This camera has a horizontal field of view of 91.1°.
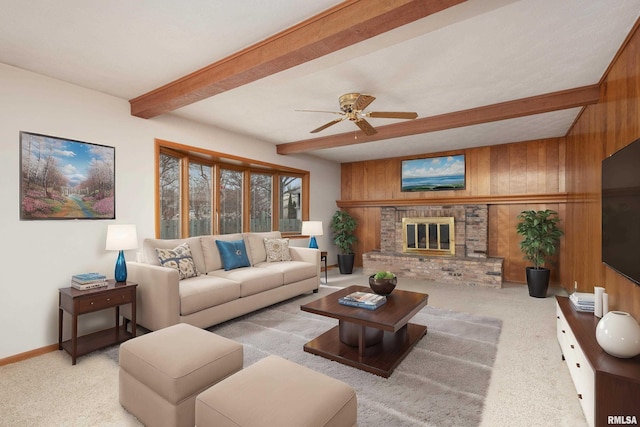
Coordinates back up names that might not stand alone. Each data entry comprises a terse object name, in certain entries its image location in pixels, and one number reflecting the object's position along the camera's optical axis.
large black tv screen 1.94
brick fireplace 5.49
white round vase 1.75
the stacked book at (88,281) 2.79
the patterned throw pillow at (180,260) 3.42
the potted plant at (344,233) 6.71
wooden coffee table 2.43
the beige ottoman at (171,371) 1.66
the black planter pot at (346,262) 6.61
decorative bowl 2.93
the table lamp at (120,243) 3.02
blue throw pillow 4.09
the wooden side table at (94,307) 2.63
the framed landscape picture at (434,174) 6.17
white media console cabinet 1.58
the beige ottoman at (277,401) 1.27
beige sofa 2.96
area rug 1.94
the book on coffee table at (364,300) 2.67
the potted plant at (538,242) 4.66
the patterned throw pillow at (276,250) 4.73
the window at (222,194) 4.25
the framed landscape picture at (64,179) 2.76
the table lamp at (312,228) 5.64
